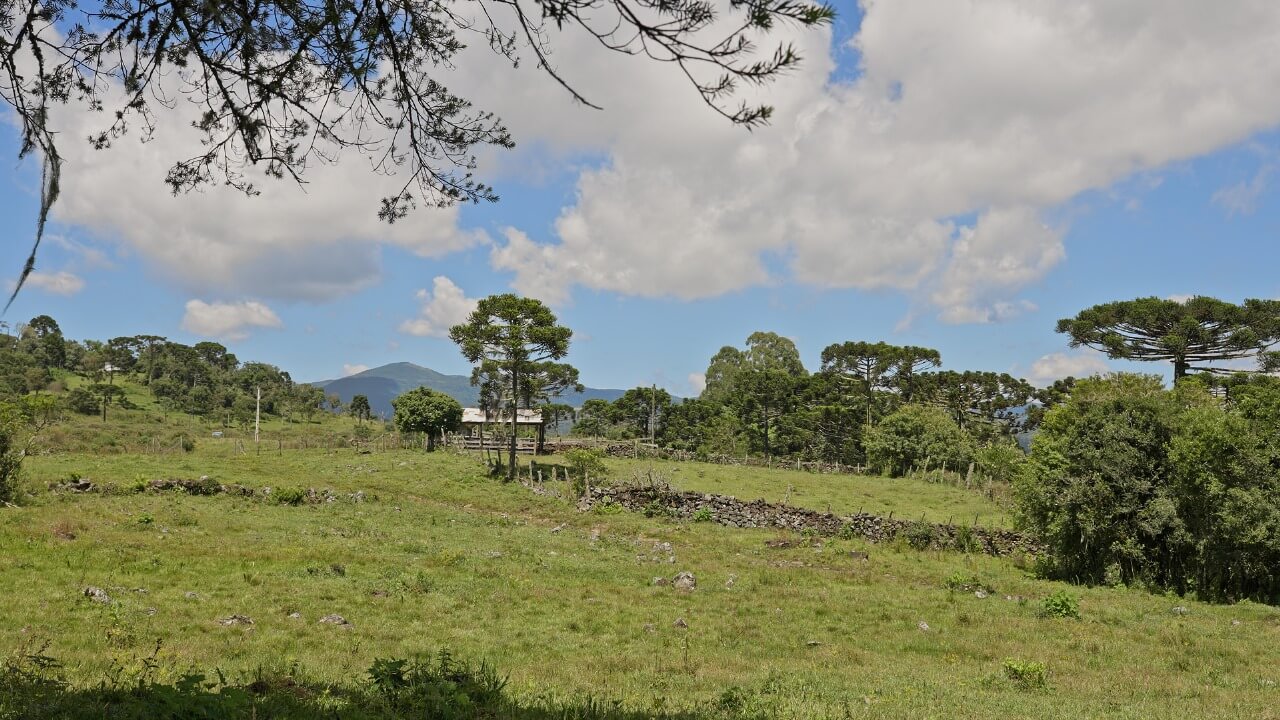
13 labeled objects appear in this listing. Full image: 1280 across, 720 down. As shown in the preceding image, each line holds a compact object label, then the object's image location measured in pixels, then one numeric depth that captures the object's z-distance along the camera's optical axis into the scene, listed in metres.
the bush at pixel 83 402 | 77.62
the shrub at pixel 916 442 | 54.19
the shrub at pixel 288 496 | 29.77
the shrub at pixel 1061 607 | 16.55
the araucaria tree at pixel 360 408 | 103.06
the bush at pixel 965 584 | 20.11
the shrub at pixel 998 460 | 47.00
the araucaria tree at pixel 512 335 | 42.59
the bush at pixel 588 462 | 39.28
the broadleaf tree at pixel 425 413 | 59.59
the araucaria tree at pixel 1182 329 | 47.72
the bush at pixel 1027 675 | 10.90
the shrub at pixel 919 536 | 28.42
